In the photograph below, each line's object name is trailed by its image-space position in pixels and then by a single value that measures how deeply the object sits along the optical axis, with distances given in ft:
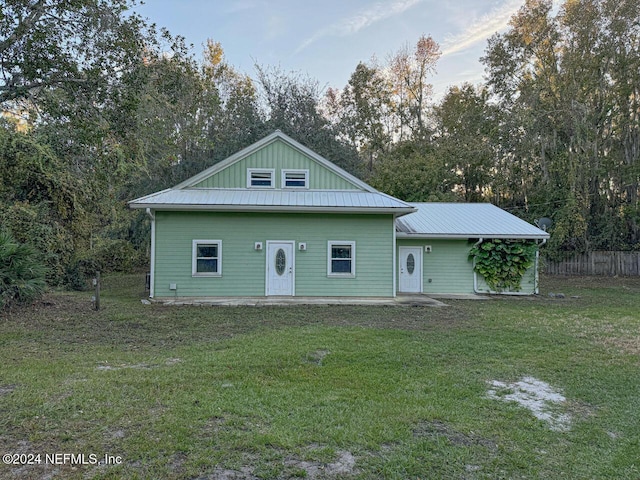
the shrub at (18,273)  29.22
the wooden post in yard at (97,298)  31.12
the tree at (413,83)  96.32
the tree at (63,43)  29.73
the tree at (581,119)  68.13
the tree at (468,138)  79.00
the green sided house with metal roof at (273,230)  38.09
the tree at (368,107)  96.78
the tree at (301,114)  74.23
